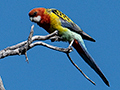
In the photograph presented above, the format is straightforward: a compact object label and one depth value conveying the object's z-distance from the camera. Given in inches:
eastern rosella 425.1
